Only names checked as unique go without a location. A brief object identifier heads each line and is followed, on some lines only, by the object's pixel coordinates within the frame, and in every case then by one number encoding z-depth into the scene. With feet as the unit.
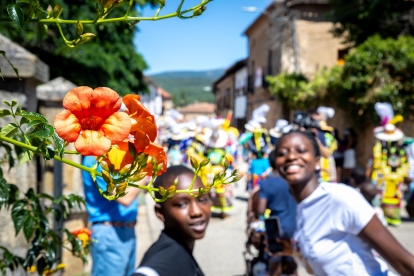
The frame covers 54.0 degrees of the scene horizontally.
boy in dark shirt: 5.90
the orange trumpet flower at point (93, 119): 2.30
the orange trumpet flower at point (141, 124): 2.53
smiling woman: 6.14
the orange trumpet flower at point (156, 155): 2.64
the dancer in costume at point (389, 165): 22.29
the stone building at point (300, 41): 60.23
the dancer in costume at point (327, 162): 23.67
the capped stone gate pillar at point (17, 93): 8.73
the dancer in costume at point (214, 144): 23.59
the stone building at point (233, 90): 104.81
